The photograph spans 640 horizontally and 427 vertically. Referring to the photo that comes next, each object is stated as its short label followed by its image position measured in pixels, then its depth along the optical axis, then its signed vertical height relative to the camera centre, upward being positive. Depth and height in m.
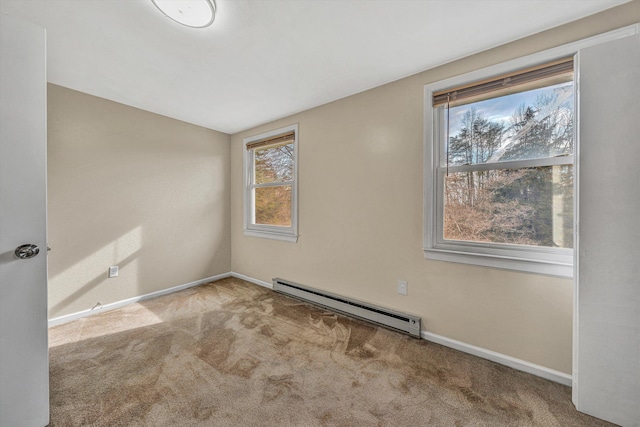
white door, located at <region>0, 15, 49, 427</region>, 1.16 -0.07
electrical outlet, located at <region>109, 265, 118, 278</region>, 2.76 -0.65
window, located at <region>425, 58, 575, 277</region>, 1.68 +0.31
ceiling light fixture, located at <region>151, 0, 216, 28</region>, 1.41 +1.18
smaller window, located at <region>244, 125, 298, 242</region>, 3.19 +0.38
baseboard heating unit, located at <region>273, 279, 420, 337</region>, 2.22 -0.97
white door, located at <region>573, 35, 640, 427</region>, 1.30 -0.13
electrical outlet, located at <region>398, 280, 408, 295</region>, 2.27 -0.68
